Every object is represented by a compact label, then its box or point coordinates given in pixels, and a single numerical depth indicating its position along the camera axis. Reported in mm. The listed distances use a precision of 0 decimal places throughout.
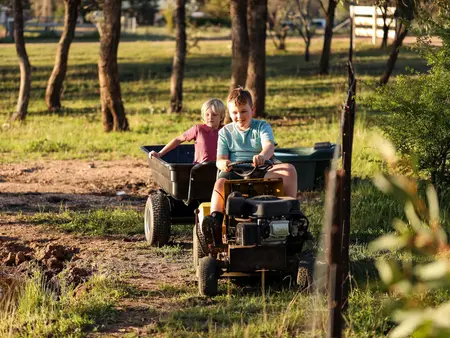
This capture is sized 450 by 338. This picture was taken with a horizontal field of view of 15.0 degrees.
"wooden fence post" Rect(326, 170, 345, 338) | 7525
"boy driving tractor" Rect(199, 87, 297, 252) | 11929
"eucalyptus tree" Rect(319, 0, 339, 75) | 56869
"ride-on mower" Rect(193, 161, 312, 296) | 11283
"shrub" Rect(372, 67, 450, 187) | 16855
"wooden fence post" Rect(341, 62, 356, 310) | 8372
